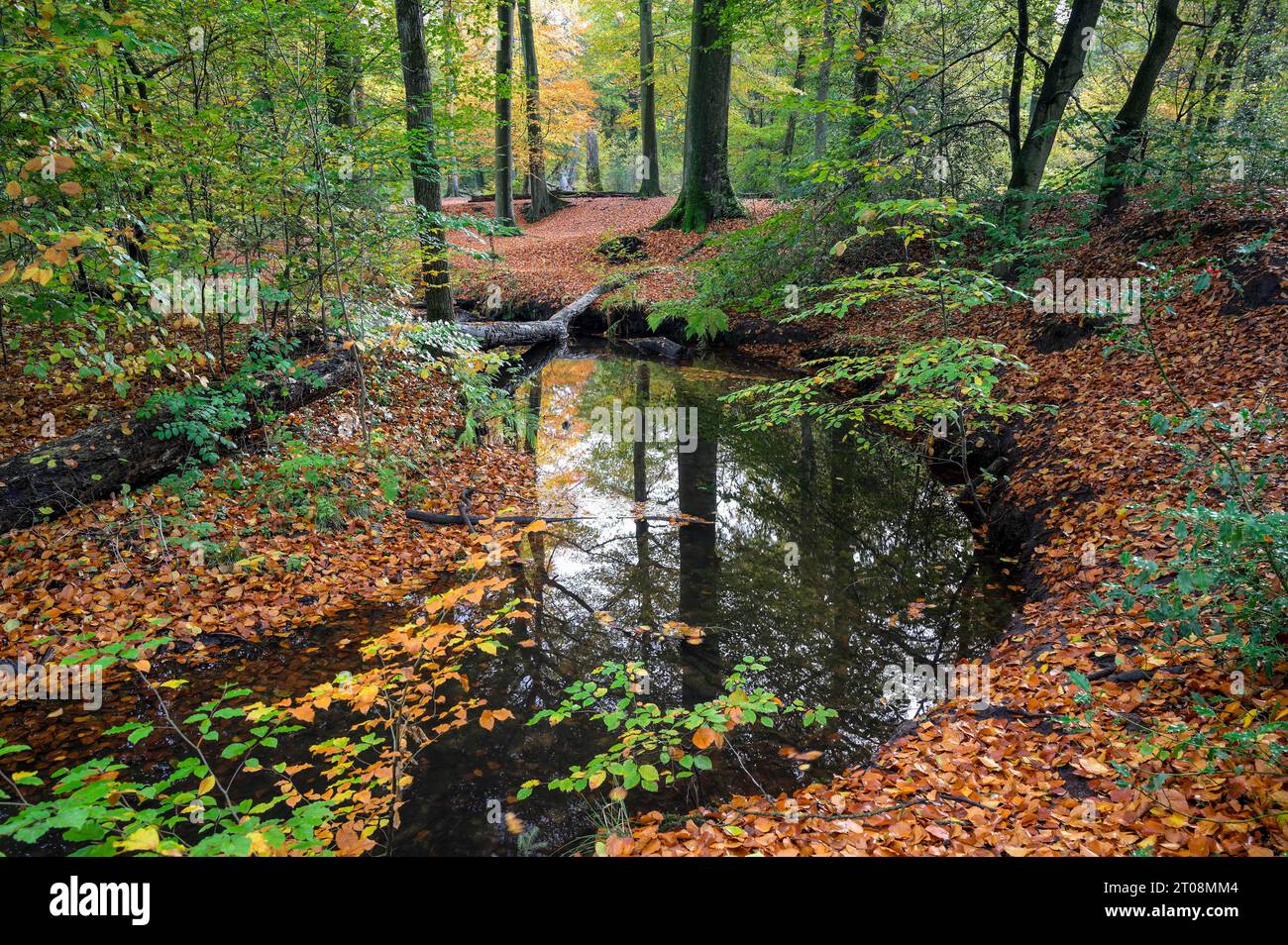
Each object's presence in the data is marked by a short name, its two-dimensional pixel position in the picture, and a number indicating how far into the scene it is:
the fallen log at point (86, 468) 5.32
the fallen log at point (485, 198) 30.70
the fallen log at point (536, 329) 12.66
